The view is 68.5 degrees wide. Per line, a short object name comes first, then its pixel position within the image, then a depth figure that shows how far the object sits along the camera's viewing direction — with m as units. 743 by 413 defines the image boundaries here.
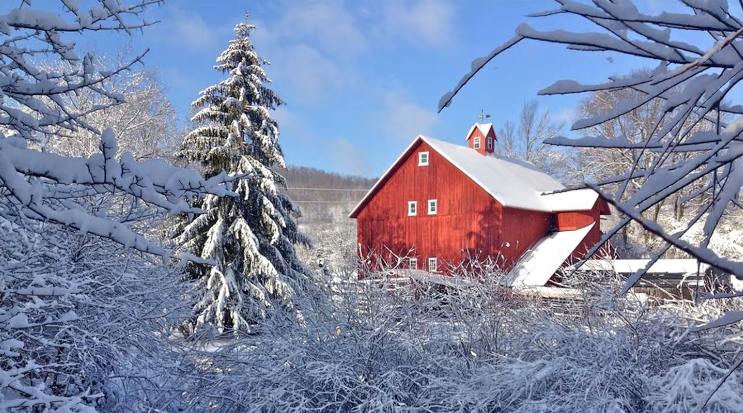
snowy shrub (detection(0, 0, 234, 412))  2.10
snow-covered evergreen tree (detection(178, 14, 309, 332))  14.24
